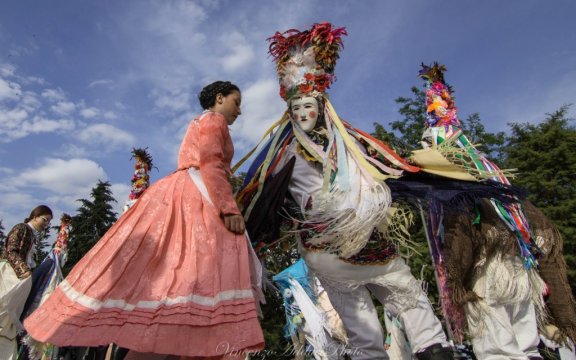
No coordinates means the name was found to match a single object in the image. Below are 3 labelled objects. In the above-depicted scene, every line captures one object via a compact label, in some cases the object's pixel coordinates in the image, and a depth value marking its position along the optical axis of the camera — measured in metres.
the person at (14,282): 4.89
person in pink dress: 1.87
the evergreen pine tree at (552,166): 15.06
